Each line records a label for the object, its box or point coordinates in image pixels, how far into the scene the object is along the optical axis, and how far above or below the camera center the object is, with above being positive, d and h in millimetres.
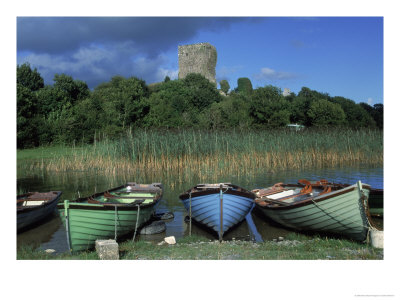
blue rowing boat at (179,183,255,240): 6586 -960
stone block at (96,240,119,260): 5086 -1298
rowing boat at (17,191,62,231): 6855 -1036
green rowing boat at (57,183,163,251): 5668 -1046
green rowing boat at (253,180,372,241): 5992 -1014
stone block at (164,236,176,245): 6395 -1470
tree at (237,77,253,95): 51925 +9413
